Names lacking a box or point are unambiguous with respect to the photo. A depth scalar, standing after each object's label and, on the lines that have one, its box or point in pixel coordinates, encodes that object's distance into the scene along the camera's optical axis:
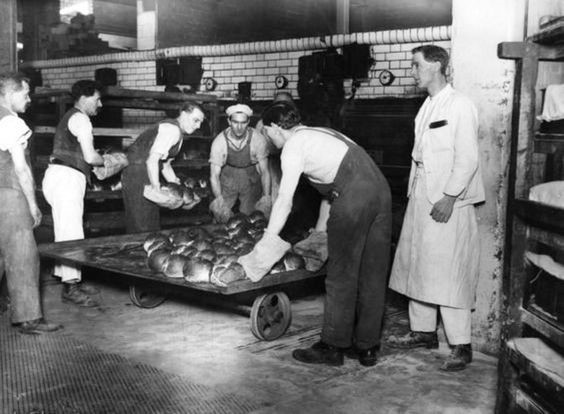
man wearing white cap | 7.48
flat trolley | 4.83
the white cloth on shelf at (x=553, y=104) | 3.22
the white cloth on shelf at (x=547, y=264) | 2.86
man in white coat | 4.64
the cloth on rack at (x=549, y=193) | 2.88
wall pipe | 8.78
